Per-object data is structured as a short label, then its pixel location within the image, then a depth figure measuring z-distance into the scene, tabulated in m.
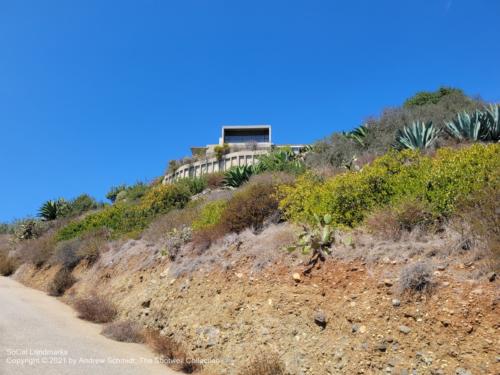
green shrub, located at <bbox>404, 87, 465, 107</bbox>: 22.03
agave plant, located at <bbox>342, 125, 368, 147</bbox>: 15.83
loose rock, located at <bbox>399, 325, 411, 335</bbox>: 4.80
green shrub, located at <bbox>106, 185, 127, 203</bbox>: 35.22
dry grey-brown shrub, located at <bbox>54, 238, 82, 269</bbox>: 14.42
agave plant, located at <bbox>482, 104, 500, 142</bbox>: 11.55
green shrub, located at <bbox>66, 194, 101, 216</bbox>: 28.78
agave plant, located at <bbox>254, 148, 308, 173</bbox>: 14.90
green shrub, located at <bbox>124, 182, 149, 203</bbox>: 26.21
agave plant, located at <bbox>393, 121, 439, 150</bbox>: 12.38
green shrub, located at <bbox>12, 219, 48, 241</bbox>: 23.88
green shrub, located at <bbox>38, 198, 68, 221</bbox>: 28.52
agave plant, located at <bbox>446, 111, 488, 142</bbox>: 11.62
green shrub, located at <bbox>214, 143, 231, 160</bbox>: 27.36
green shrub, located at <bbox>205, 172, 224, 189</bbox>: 20.30
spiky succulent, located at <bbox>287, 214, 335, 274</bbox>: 6.78
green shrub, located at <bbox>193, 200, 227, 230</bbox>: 10.50
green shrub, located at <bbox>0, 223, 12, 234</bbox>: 32.90
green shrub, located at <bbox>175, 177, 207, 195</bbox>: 19.83
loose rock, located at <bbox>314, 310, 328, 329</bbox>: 5.62
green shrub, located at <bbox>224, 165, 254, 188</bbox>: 17.16
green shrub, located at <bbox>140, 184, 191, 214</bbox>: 16.56
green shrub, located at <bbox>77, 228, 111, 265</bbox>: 13.84
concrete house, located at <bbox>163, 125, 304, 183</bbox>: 26.67
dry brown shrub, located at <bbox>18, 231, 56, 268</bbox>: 16.83
